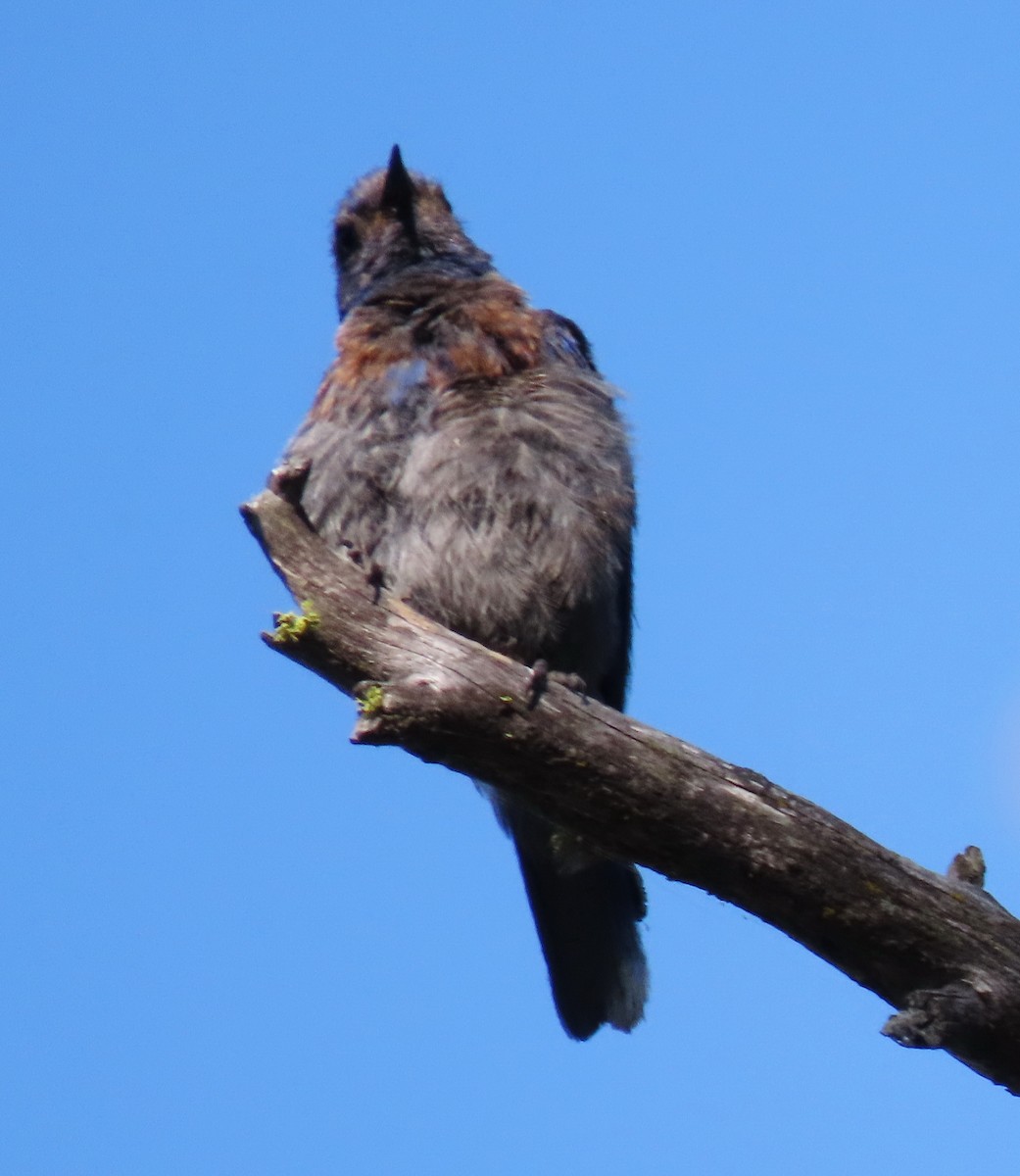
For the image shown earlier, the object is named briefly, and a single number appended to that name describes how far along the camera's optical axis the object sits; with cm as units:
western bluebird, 894
